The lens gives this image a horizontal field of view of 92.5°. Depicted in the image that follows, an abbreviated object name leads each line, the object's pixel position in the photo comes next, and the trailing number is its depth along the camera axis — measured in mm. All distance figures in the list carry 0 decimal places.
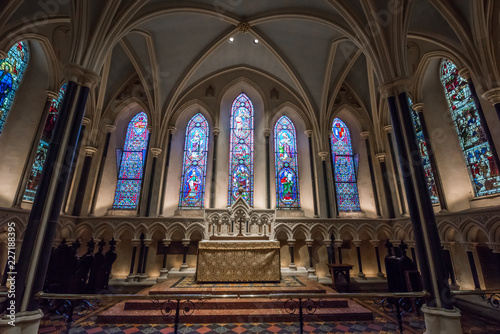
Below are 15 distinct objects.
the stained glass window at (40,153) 7844
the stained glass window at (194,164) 10758
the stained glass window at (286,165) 10898
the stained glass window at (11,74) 7383
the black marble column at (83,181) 9388
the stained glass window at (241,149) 10852
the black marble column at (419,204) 4414
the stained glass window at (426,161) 8703
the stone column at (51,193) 4168
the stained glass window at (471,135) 7086
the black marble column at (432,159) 8025
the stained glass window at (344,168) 10945
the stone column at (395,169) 9813
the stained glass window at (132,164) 10617
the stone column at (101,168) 9898
